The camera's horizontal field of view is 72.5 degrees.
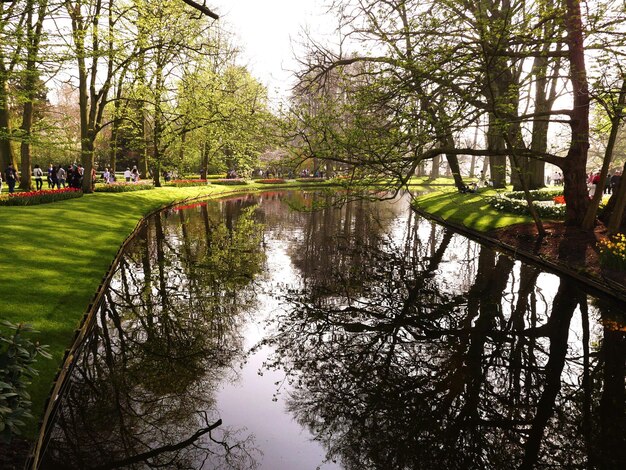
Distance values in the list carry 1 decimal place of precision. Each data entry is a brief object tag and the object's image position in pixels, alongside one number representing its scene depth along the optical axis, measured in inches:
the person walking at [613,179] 1228.9
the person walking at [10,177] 956.6
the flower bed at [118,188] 1104.8
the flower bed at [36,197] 697.6
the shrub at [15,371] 151.0
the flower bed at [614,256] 444.8
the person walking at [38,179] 1154.9
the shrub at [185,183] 1565.6
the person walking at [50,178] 1248.3
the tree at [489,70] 491.5
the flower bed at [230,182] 1978.7
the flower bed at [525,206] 721.6
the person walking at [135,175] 1692.5
